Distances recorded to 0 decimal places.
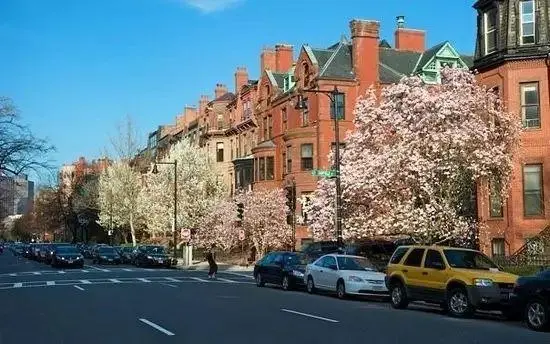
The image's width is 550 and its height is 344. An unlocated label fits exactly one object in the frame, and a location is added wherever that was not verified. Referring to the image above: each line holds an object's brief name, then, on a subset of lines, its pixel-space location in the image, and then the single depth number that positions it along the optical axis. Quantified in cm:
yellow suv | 1720
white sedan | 2277
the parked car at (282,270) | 2723
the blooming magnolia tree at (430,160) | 2716
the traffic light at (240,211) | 5125
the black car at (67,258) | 4859
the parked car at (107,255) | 5650
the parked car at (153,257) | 4950
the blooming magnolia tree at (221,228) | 5084
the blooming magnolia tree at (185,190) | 6356
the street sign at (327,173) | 2814
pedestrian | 3422
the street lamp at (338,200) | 2778
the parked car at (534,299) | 1470
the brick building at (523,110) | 3114
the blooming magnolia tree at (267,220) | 4662
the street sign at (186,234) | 4947
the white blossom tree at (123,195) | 7338
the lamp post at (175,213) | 5320
